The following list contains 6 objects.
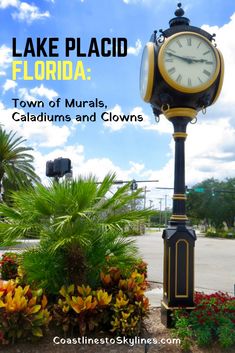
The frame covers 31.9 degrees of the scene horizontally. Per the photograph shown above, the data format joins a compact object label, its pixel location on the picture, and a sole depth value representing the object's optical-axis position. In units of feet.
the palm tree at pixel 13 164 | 86.89
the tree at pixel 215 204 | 182.50
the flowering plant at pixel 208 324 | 14.58
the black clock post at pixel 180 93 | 17.10
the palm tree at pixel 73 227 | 15.80
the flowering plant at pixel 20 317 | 14.16
